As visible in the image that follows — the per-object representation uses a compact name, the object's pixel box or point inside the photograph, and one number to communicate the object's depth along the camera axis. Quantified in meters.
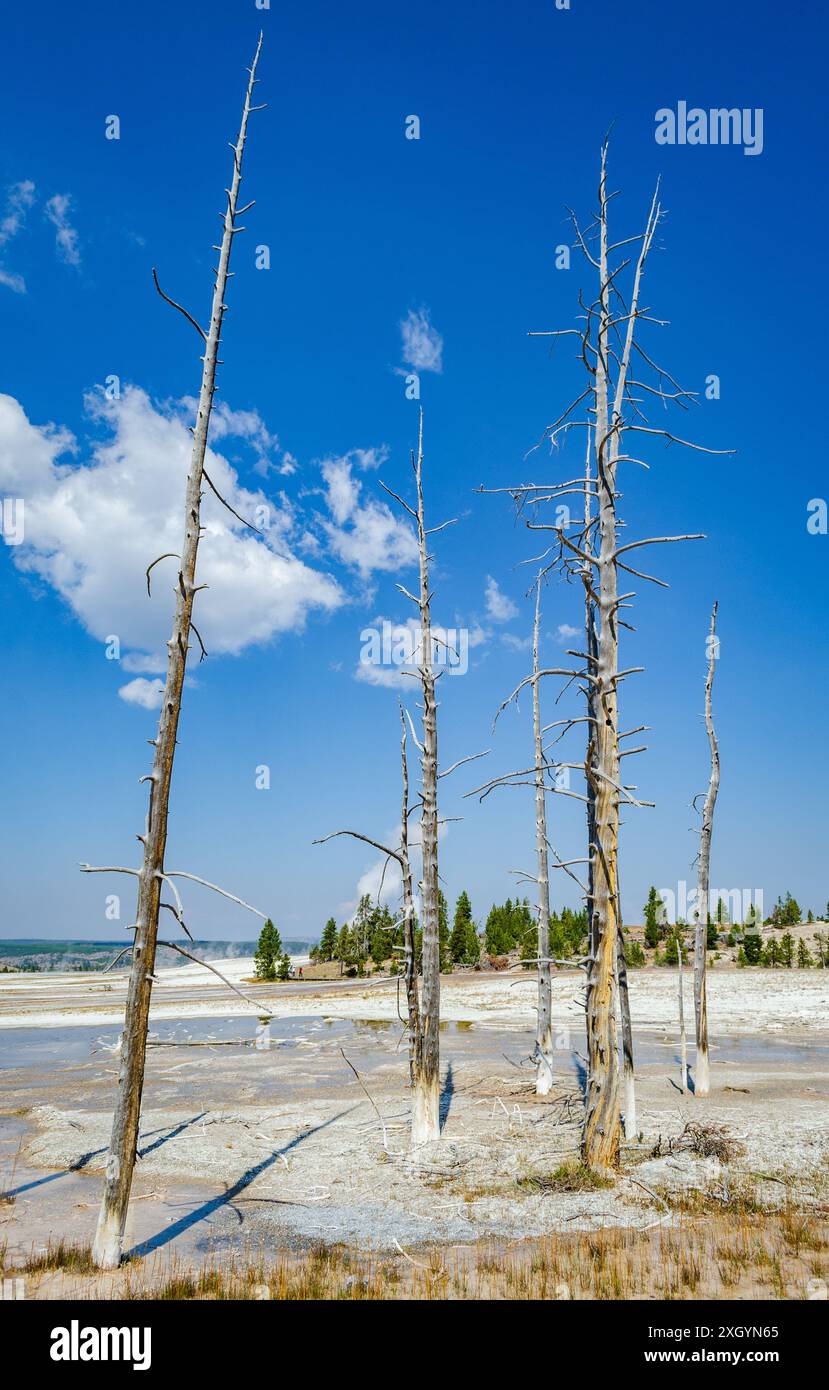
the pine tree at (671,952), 61.10
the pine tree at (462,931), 68.12
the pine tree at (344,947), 75.81
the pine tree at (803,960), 54.84
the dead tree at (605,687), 11.30
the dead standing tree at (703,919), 18.21
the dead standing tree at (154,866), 8.20
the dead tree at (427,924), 13.62
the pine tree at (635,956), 57.19
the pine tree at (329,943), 81.38
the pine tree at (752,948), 56.54
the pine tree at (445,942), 63.12
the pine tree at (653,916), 67.69
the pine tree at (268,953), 66.75
